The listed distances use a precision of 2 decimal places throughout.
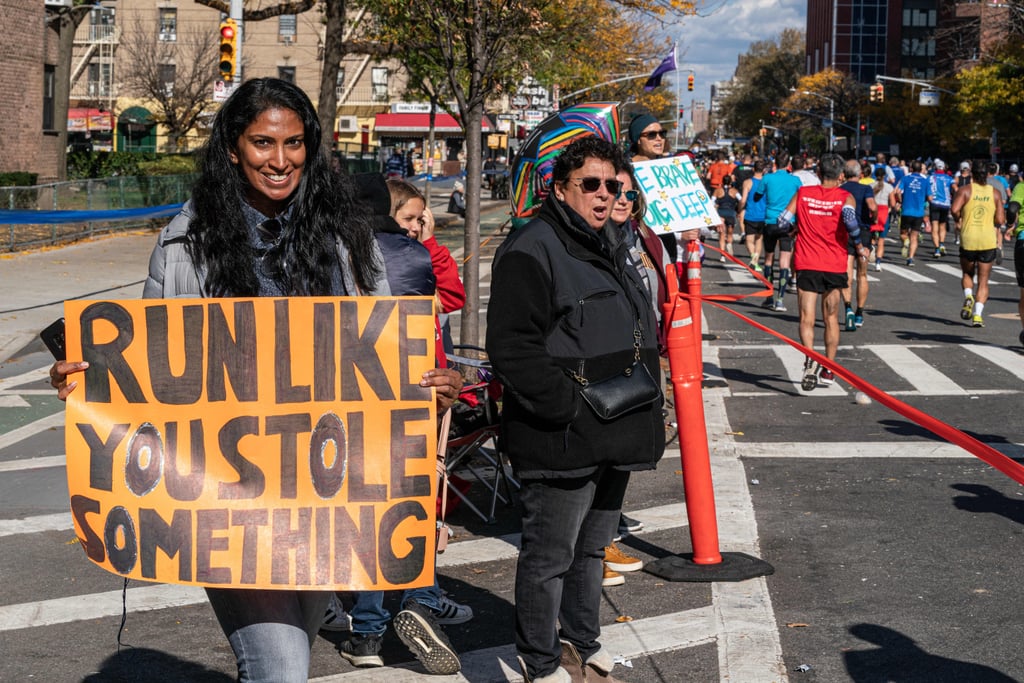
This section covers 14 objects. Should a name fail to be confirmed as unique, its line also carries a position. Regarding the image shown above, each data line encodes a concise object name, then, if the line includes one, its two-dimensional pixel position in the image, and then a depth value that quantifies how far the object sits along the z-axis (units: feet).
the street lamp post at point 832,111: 391.36
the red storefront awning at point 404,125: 272.51
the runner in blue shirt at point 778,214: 57.06
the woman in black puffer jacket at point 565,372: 14.07
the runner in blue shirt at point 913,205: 78.28
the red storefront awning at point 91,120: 244.01
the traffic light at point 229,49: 63.57
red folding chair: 22.27
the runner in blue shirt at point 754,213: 63.00
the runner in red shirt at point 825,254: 38.50
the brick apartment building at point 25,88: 105.50
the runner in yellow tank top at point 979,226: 51.31
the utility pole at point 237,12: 64.98
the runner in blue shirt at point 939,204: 83.37
